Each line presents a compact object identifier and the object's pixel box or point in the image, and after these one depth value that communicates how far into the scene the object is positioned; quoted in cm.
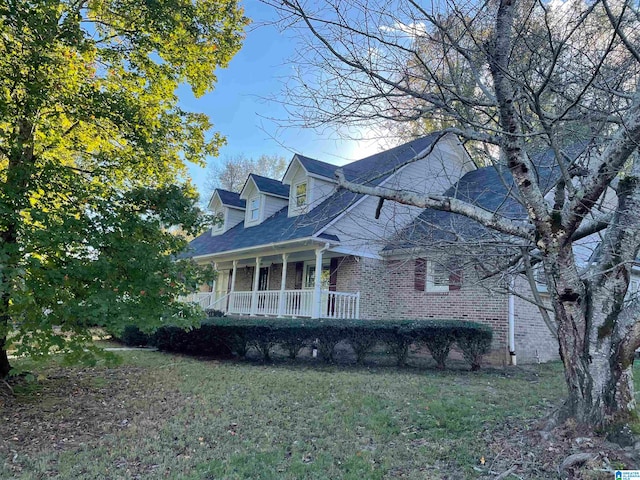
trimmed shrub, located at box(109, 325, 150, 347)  1466
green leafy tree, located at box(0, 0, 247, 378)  595
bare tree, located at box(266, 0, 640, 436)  393
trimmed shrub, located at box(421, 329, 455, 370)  934
